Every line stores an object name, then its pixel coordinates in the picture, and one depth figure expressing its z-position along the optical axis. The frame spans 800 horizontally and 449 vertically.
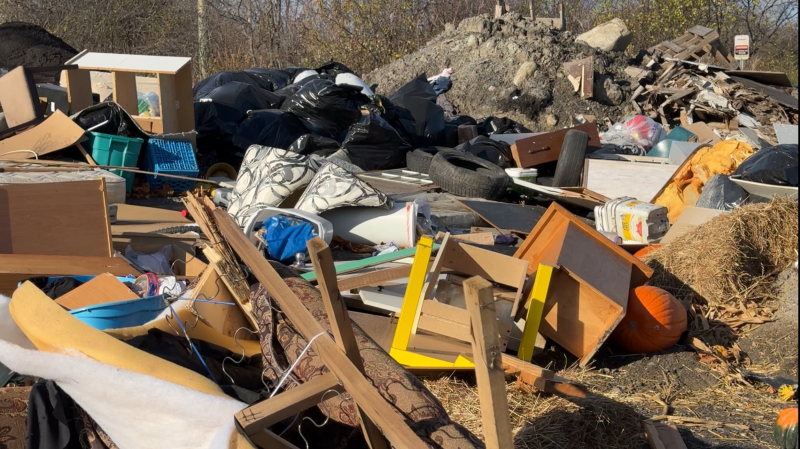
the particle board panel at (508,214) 6.20
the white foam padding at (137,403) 2.12
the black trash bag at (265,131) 8.38
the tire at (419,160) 8.23
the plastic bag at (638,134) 9.74
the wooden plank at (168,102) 7.69
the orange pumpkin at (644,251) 5.38
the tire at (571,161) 7.89
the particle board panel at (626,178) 7.13
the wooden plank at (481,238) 5.35
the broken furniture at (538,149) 8.30
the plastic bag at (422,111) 9.20
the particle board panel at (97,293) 3.65
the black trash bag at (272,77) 10.76
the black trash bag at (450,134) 9.57
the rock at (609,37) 13.34
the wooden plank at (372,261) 4.67
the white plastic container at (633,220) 5.84
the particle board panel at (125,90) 7.87
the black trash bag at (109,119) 7.20
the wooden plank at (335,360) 1.84
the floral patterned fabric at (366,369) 2.09
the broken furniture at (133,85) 7.62
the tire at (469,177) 7.14
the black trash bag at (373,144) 8.21
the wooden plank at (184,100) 7.86
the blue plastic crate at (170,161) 7.25
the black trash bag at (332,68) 11.60
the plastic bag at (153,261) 4.76
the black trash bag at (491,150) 8.47
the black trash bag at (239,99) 8.92
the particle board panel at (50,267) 3.97
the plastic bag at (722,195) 5.80
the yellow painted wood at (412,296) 3.73
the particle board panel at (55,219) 4.52
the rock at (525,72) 12.04
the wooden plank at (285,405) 1.99
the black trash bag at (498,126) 10.12
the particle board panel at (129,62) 7.50
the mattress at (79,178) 5.77
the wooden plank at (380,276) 4.15
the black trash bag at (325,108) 8.77
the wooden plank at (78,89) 7.93
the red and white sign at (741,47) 10.96
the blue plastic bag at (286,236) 4.98
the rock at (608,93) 12.02
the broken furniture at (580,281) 4.03
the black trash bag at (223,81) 10.29
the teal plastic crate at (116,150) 6.96
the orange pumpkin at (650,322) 4.30
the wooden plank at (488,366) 1.45
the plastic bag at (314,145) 8.15
